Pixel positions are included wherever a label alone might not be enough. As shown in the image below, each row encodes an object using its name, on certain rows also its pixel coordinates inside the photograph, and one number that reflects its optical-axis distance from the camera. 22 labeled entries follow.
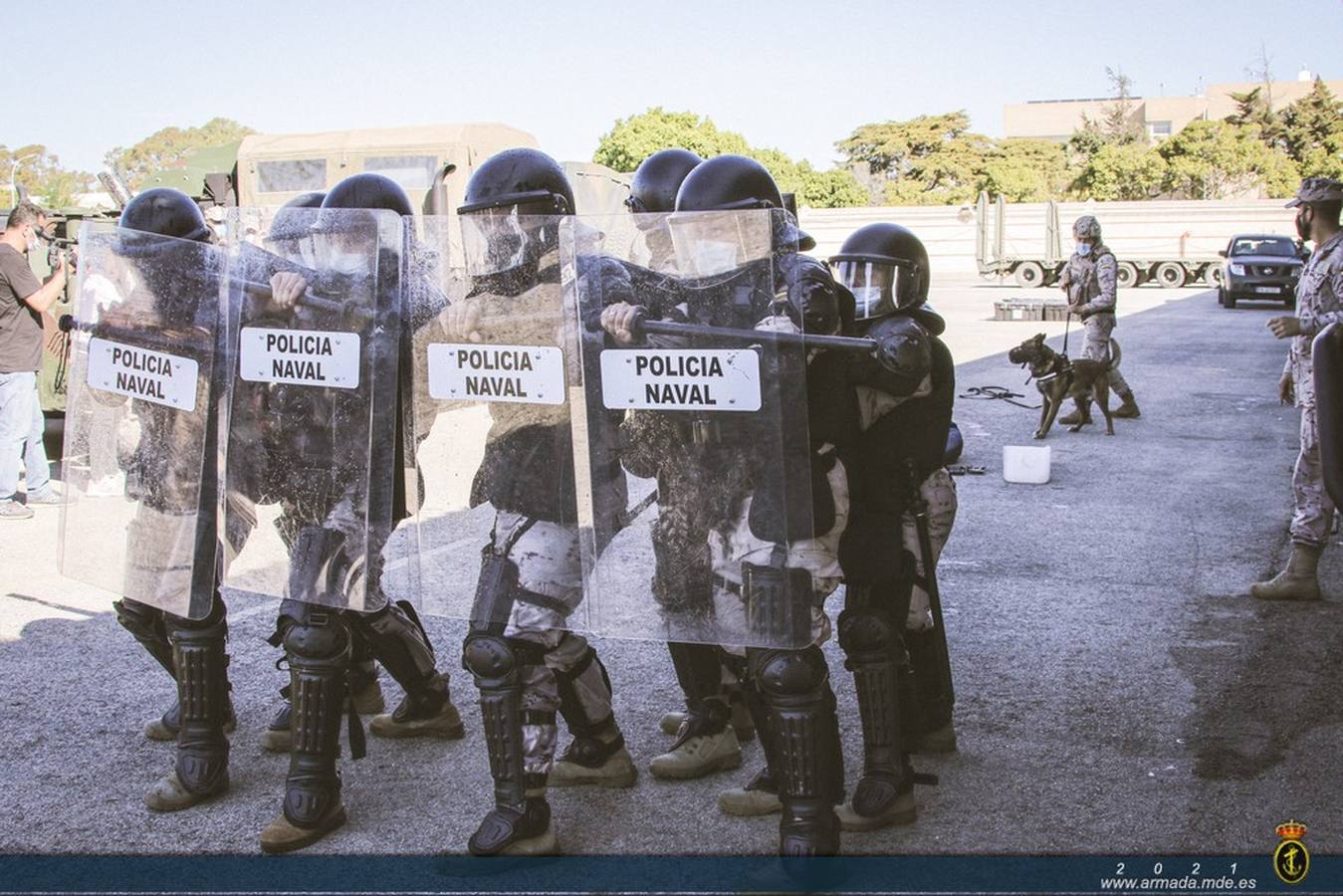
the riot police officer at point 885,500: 3.66
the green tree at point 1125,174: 44.09
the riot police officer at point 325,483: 3.40
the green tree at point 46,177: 47.88
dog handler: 11.60
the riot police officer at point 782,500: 2.96
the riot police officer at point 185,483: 3.62
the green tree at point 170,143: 65.88
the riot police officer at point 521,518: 3.25
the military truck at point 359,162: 22.09
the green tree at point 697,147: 44.28
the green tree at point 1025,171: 49.03
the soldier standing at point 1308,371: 5.93
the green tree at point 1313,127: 43.41
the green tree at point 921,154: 52.72
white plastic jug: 9.18
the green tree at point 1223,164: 42.00
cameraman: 8.12
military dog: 11.30
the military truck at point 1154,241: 33.03
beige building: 71.25
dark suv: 26.02
